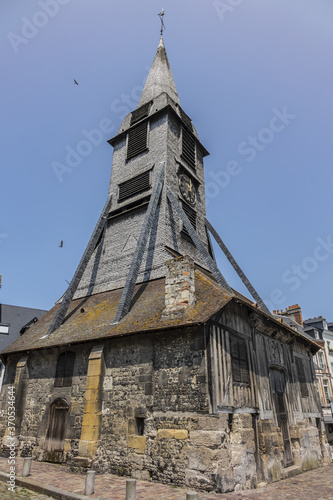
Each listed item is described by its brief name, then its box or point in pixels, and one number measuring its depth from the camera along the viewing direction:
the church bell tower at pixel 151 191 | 13.78
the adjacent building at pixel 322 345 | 23.14
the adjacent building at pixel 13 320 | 19.66
